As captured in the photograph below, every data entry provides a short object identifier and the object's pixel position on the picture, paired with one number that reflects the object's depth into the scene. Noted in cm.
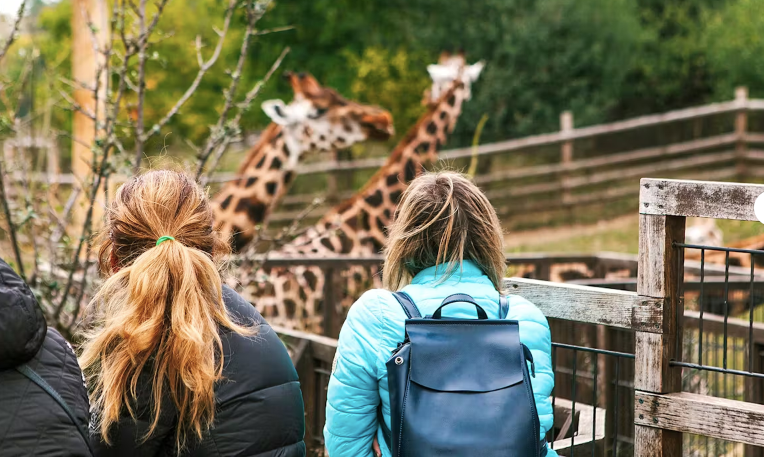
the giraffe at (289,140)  876
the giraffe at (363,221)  720
